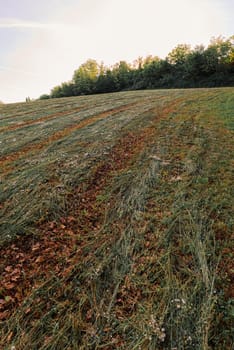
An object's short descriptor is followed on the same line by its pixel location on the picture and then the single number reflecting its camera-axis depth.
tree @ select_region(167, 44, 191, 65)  31.33
